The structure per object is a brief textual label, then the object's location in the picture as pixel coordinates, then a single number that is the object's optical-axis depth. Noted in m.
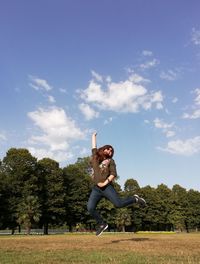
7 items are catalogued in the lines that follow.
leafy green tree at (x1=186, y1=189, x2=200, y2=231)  57.52
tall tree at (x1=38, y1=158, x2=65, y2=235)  40.53
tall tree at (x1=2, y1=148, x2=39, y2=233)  37.65
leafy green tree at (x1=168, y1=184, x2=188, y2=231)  54.05
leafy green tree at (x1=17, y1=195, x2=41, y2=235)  36.29
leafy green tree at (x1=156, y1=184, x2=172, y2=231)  54.00
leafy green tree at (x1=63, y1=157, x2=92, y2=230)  43.91
